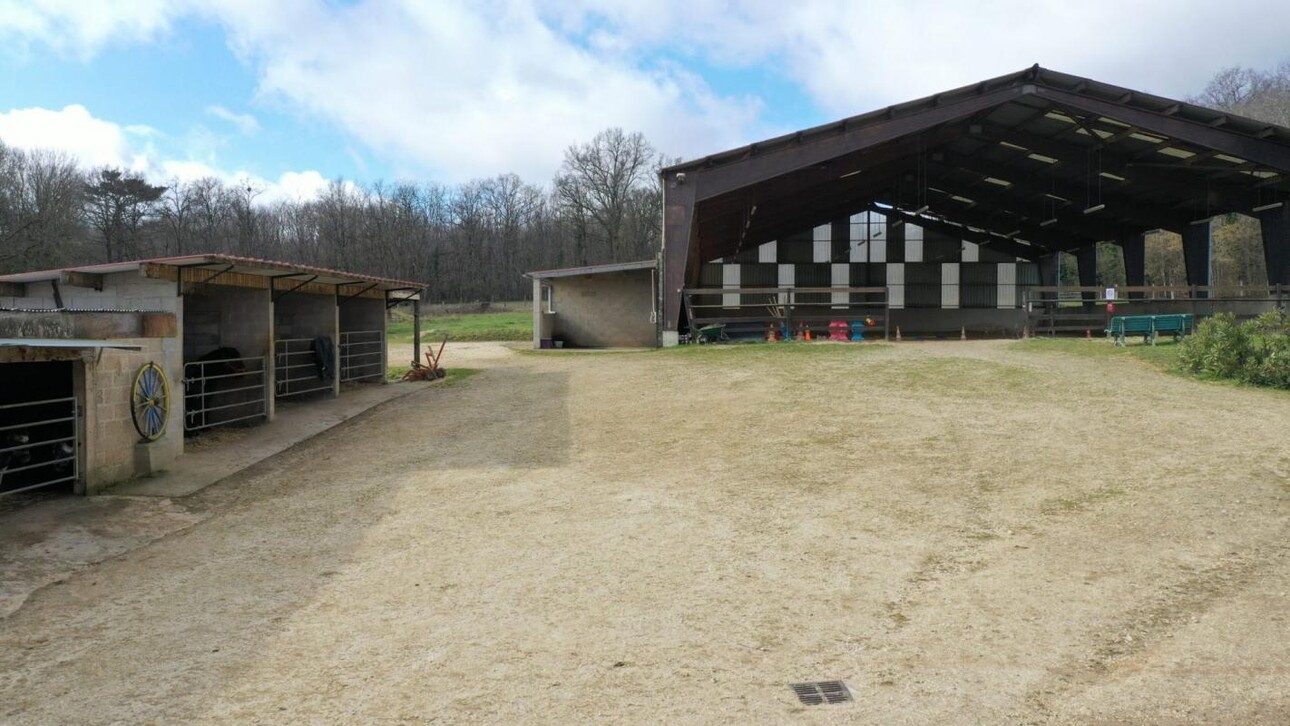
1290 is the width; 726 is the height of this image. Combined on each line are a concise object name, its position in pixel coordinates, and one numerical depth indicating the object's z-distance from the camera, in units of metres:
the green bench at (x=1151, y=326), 17.38
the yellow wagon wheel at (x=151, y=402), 8.24
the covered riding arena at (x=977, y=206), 19.50
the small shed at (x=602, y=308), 25.00
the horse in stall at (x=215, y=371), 11.43
